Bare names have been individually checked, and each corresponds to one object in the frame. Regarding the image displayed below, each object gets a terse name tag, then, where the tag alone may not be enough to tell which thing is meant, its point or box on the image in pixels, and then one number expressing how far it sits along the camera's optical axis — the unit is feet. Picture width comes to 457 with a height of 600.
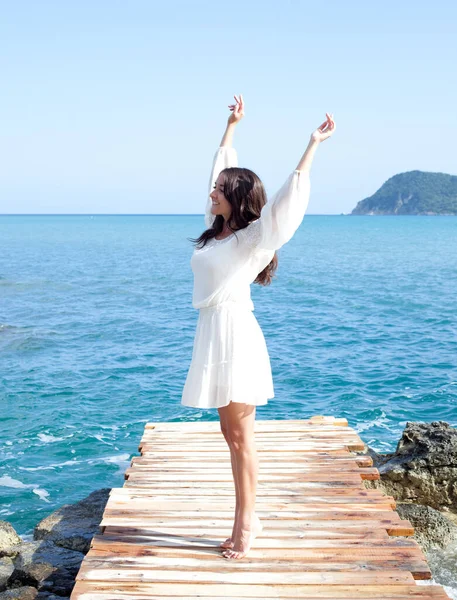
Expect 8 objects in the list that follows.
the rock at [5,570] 20.74
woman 14.90
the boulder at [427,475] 27.30
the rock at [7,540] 23.86
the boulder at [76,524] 24.30
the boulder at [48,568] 19.89
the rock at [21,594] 18.48
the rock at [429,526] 23.84
